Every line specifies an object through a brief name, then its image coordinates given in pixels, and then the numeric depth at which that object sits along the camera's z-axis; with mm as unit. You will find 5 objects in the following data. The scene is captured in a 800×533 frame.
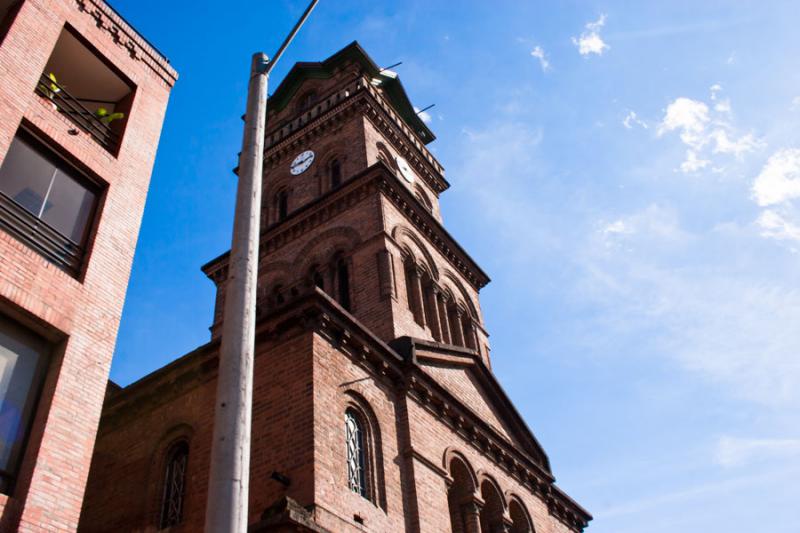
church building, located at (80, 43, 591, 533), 13414
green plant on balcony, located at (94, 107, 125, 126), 12370
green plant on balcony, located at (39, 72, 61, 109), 11602
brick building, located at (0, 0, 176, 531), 8680
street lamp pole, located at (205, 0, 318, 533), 5219
